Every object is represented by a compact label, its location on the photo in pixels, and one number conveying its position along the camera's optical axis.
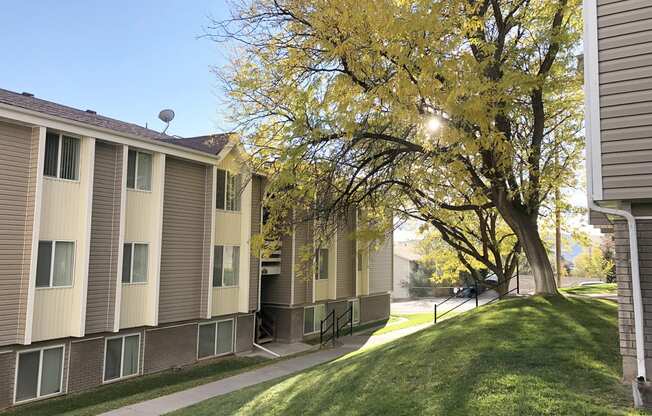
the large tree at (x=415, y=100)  7.91
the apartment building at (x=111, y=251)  12.34
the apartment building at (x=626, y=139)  5.27
